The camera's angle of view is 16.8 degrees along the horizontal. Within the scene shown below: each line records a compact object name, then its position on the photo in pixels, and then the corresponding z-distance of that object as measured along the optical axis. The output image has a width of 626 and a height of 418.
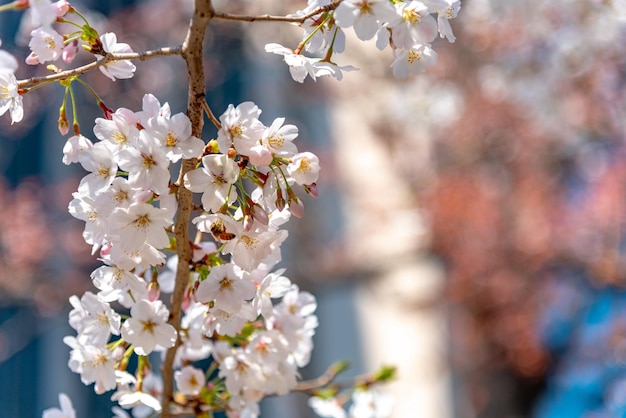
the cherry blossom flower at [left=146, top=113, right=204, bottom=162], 1.23
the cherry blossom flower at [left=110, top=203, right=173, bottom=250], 1.24
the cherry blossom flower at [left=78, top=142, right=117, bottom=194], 1.25
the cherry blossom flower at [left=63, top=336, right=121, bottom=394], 1.31
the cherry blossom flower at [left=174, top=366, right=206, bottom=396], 1.36
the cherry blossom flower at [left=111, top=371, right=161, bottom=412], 1.30
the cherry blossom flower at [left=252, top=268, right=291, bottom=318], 1.30
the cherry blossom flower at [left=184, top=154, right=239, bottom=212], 1.24
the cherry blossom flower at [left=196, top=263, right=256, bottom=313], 1.26
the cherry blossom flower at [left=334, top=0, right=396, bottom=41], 1.24
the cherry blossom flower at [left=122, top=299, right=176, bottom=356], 1.28
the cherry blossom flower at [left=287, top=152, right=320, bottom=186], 1.27
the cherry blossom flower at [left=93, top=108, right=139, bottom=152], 1.25
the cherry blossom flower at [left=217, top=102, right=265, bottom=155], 1.24
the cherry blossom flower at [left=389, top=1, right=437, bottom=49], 1.25
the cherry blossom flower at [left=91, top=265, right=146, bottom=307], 1.27
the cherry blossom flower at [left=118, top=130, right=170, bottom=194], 1.23
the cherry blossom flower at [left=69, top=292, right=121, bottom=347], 1.30
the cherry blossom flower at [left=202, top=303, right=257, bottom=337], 1.29
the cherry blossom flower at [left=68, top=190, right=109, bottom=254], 1.25
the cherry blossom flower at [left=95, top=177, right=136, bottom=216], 1.25
